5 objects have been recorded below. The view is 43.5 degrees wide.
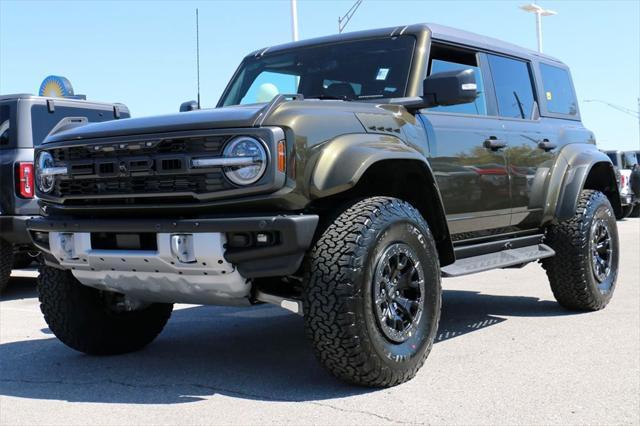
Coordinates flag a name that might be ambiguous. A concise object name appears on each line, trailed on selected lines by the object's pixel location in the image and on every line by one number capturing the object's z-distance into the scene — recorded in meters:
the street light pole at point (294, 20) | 16.94
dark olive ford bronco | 3.72
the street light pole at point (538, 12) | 27.86
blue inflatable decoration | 9.79
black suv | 7.49
